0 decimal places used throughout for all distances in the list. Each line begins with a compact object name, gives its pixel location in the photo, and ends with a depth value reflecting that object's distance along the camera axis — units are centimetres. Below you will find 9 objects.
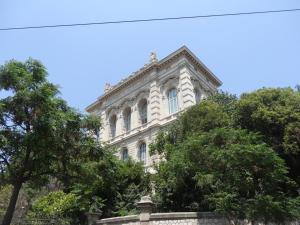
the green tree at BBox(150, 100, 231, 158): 2167
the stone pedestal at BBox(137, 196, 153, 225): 1512
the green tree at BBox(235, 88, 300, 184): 1761
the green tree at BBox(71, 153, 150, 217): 1829
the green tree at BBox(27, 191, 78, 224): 1933
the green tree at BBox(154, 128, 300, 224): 1412
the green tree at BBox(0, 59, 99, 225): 1595
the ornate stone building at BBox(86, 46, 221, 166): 3094
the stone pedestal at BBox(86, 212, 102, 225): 1746
